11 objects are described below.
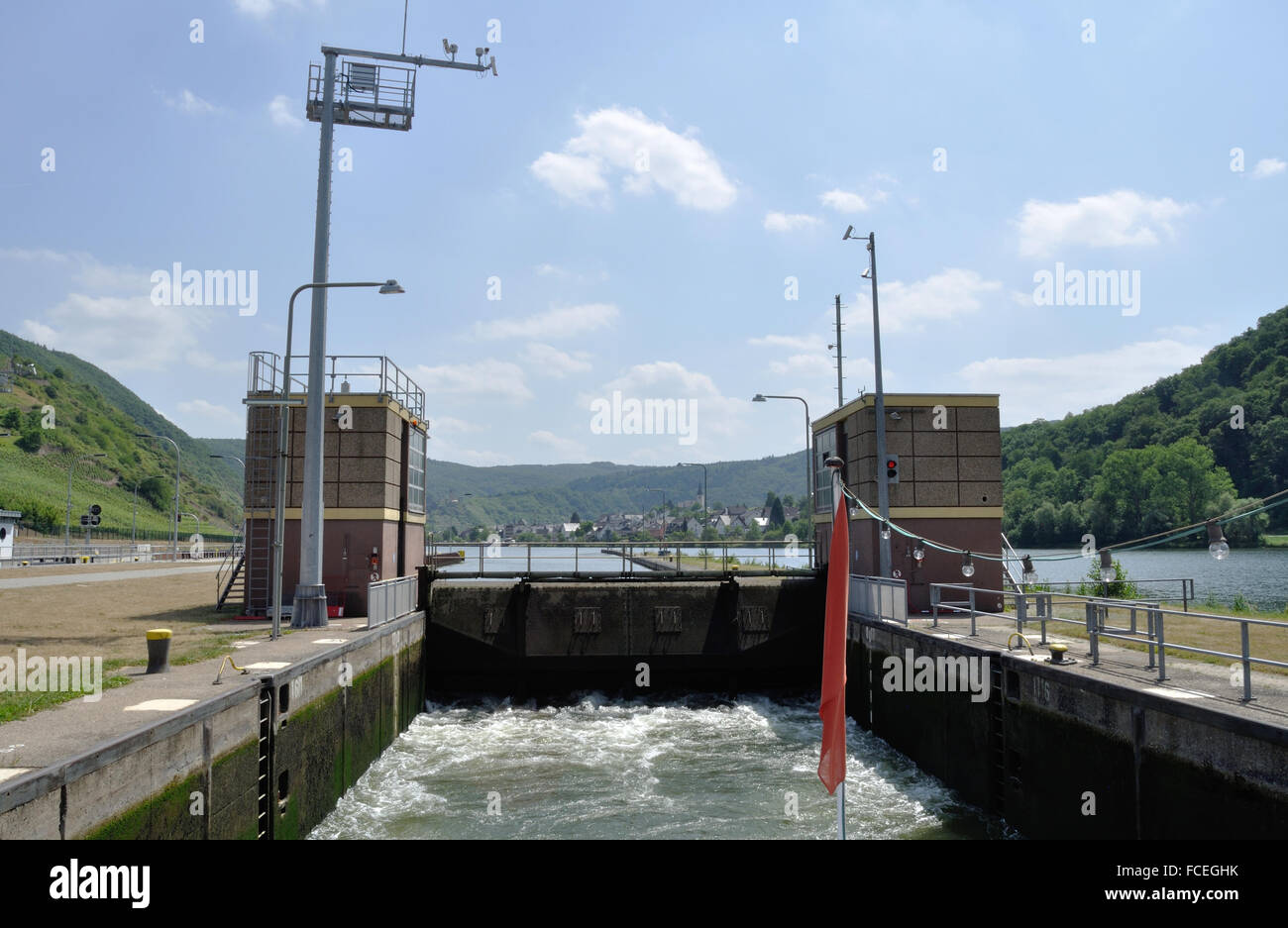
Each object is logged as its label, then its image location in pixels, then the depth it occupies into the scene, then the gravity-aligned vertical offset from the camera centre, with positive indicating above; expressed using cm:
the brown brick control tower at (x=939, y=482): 2205 +87
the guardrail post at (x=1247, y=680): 914 -181
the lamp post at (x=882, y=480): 2028 +83
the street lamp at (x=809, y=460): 2844 +196
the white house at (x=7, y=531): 5131 -137
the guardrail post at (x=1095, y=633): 1209 -172
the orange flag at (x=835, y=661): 611 -108
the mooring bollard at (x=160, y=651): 1187 -201
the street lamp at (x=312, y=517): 1844 -13
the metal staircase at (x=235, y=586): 2288 -232
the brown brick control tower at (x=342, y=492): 2172 +51
